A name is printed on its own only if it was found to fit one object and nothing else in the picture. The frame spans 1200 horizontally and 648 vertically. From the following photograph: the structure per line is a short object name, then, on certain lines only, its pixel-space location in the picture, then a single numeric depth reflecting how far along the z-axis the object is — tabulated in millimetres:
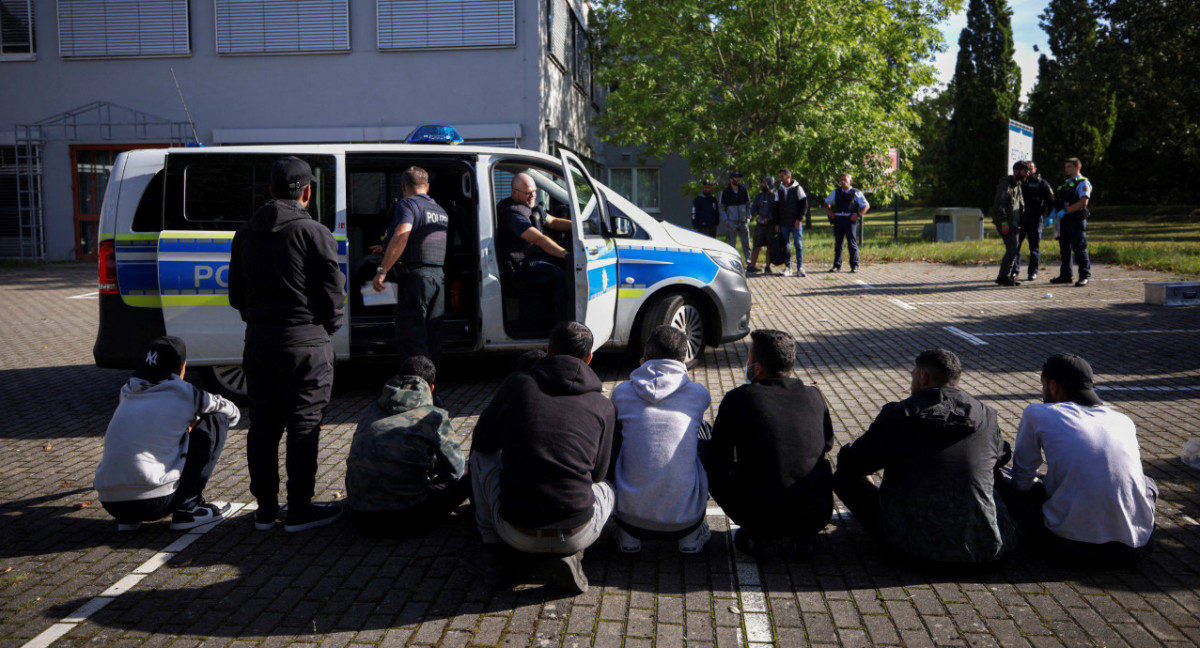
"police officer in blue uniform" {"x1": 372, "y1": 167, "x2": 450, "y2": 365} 7066
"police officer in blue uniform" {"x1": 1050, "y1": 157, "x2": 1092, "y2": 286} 14891
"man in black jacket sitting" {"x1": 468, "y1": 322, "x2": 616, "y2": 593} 4070
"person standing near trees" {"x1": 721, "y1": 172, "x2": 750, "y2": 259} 20281
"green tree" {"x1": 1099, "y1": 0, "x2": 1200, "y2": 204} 29750
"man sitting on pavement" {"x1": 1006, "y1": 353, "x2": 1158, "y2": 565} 4223
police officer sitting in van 7859
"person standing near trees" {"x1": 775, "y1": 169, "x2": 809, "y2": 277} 17875
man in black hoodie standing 4902
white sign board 19609
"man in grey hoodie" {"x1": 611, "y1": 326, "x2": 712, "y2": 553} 4484
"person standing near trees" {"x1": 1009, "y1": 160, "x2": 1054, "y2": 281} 15297
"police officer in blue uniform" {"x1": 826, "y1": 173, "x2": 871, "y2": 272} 18141
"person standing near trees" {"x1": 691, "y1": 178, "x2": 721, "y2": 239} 20812
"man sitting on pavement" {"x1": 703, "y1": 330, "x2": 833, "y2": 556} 4402
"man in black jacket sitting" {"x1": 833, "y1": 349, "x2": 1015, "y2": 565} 4223
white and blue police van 7293
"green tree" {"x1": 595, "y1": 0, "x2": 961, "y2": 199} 23531
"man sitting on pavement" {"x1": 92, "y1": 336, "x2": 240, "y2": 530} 4789
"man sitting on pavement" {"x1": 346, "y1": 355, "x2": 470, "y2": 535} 4758
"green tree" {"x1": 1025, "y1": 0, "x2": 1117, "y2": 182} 34875
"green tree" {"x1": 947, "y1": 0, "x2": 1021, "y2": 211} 45469
